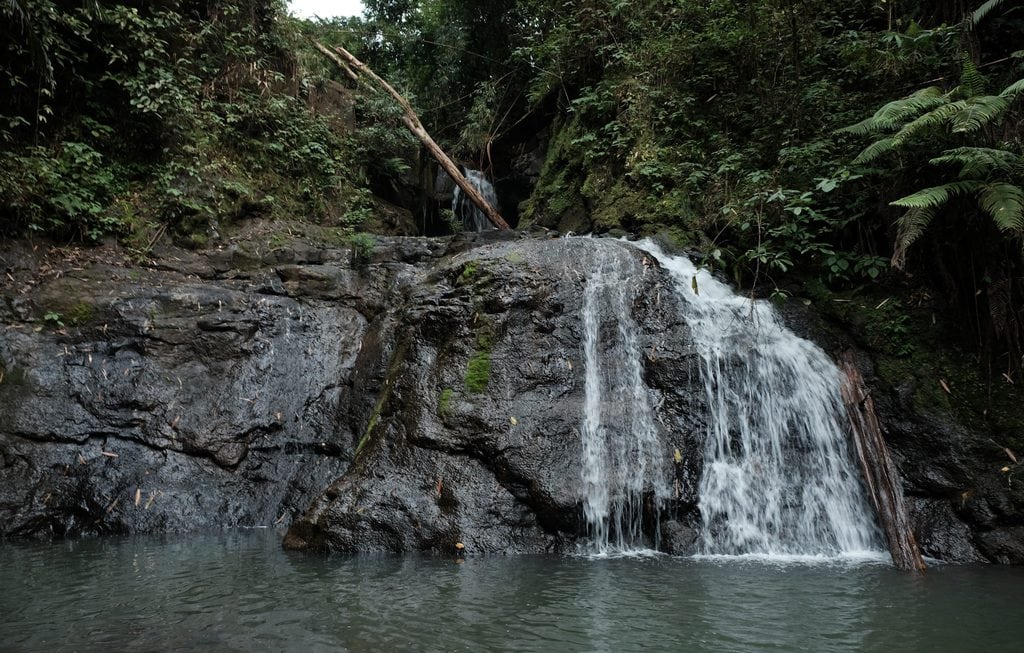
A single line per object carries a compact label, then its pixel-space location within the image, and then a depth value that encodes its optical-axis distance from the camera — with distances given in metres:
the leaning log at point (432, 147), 12.45
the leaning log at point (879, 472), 4.78
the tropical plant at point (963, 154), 4.99
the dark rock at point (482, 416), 5.17
